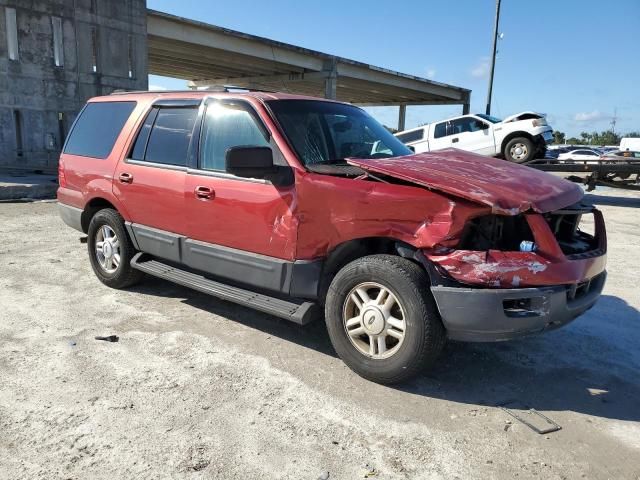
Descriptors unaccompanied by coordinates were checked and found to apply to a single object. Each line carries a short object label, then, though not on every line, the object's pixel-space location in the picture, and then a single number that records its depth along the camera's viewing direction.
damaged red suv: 2.94
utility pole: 25.41
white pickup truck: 14.31
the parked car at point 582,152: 28.80
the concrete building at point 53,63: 20.03
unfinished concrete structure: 27.91
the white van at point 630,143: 35.88
